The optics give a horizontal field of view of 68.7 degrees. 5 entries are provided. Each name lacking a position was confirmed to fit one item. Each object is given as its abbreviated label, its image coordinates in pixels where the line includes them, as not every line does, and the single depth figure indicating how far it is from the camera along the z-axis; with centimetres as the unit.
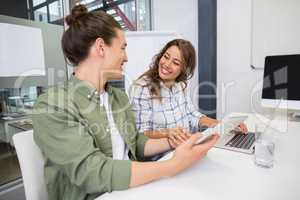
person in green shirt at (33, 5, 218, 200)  71
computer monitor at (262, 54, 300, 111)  162
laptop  110
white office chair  81
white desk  69
